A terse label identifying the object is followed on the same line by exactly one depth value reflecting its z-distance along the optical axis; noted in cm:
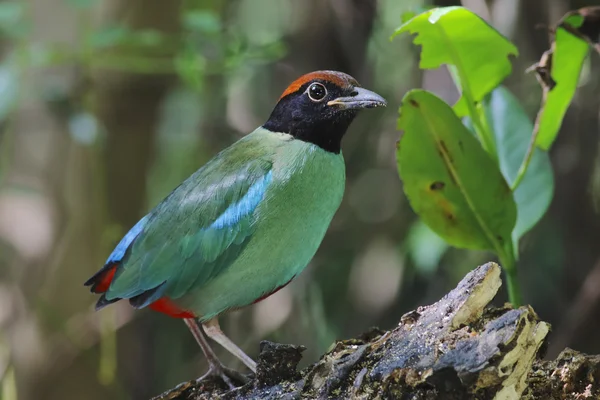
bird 380
